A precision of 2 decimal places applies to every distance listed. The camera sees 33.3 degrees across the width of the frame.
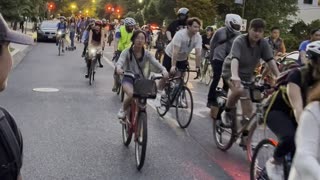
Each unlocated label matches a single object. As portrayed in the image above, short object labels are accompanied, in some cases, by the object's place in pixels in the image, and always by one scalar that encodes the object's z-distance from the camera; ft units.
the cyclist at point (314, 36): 33.44
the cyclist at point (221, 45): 30.94
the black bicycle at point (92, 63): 48.68
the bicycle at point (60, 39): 84.42
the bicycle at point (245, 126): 21.02
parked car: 123.13
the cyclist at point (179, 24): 39.81
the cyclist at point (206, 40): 60.41
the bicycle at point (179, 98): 30.23
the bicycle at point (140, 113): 20.96
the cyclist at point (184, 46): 31.42
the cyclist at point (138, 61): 24.08
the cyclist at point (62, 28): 86.43
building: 192.54
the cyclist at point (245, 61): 22.58
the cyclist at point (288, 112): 12.92
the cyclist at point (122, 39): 42.09
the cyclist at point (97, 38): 51.21
